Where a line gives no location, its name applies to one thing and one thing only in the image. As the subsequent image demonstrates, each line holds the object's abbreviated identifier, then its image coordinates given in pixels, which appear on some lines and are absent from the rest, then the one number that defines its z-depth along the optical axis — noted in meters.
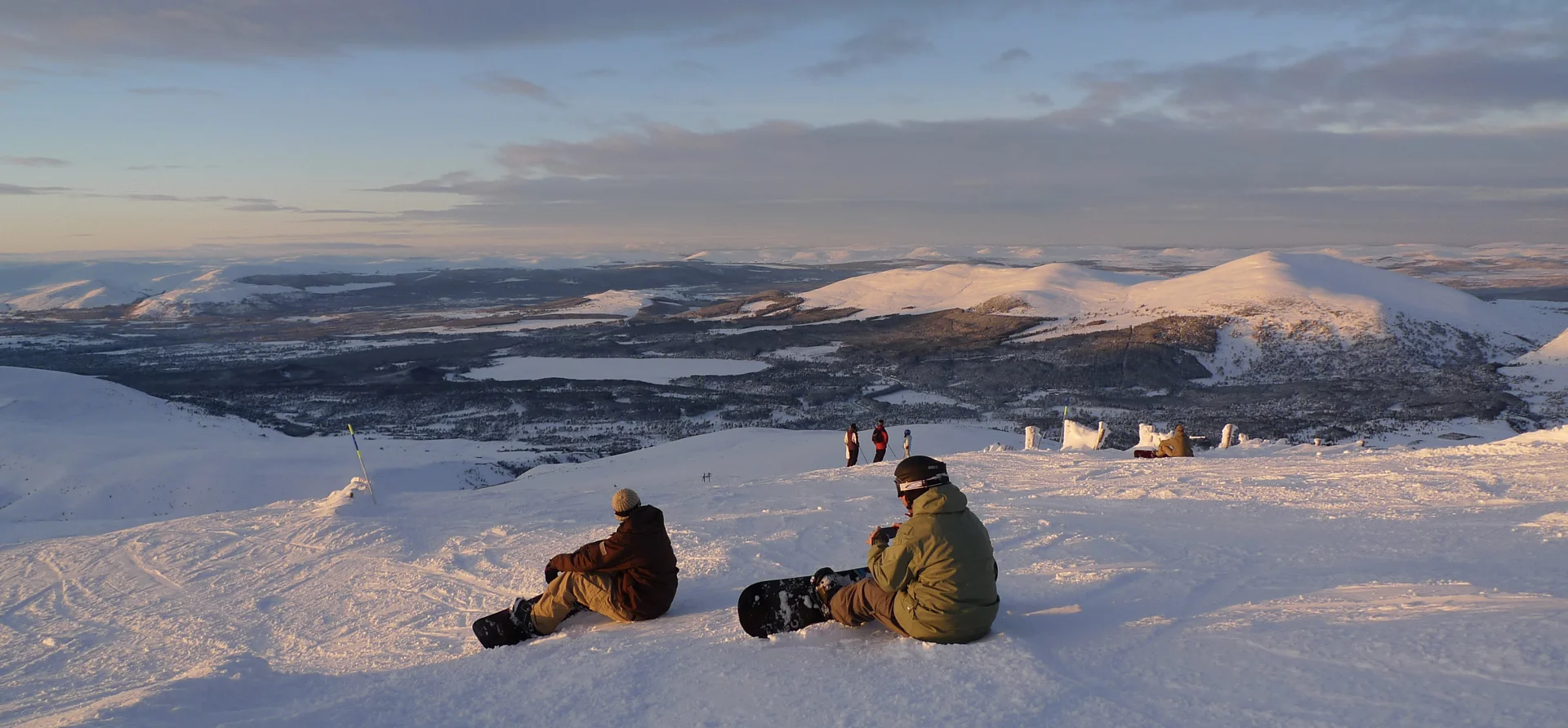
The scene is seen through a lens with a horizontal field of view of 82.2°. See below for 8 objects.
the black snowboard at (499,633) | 6.01
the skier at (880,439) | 17.17
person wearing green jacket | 4.79
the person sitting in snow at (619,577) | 5.94
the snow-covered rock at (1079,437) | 19.03
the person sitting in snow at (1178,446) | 15.05
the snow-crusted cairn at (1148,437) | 18.39
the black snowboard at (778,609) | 5.44
